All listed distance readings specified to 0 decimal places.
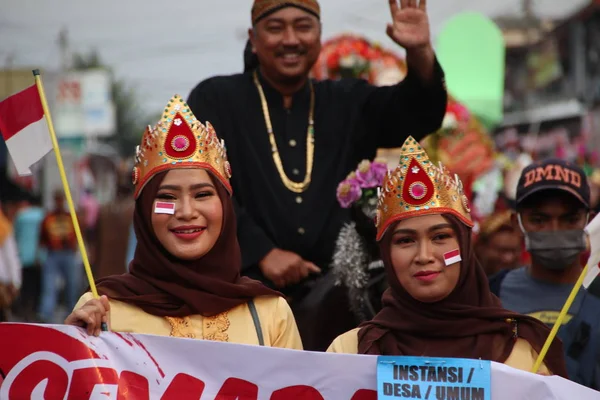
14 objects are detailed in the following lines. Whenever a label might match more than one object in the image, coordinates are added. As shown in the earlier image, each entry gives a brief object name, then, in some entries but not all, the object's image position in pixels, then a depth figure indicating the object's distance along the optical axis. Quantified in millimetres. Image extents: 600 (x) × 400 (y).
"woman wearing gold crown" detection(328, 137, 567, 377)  6658
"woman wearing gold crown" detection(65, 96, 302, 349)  6961
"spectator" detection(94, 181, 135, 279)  21360
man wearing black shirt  9027
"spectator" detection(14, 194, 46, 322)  27960
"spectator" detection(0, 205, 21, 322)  17170
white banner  6490
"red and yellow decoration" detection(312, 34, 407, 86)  16204
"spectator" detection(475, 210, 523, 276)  13293
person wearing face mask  8548
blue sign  6210
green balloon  30615
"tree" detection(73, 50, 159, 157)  103368
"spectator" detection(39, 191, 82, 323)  26820
